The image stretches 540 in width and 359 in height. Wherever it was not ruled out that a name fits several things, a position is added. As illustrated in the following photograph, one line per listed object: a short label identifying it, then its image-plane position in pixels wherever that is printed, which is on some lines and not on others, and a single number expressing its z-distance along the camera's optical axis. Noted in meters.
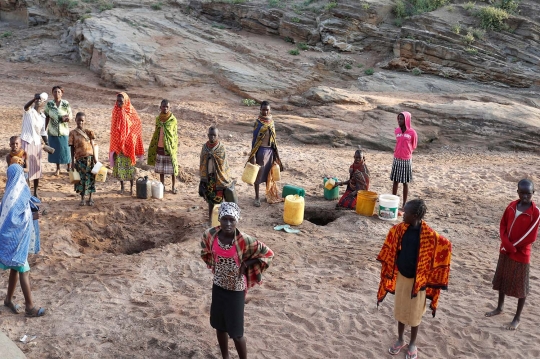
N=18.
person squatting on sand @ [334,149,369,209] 8.04
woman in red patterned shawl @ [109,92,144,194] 8.03
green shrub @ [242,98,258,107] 15.02
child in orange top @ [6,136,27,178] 6.00
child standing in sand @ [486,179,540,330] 4.84
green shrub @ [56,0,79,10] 19.97
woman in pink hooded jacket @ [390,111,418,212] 7.91
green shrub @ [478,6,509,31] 16.83
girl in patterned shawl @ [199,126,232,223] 6.87
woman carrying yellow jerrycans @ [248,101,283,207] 7.89
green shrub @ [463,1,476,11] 17.72
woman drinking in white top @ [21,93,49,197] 7.73
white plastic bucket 7.68
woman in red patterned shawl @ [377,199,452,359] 4.18
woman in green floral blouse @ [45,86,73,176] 8.57
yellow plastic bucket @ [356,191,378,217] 7.82
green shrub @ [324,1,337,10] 18.80
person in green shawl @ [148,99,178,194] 8.08
